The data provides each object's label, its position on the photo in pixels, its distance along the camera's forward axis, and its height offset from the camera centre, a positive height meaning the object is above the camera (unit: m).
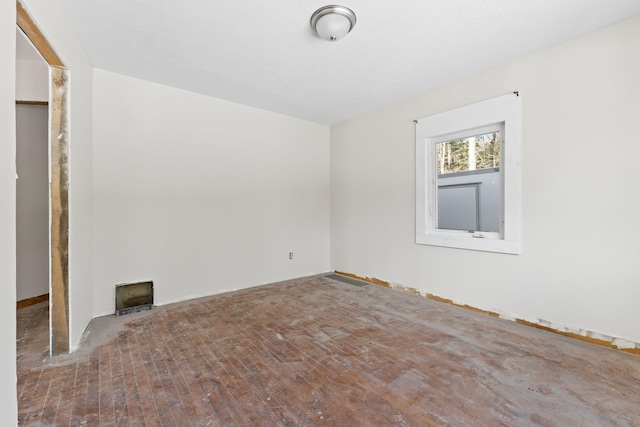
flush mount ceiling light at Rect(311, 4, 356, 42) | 1.97 +1.43
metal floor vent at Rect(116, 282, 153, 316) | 2.87 -0.91
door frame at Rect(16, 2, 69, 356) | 2.01 +0.03
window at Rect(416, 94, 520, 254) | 2.70 +0.40
